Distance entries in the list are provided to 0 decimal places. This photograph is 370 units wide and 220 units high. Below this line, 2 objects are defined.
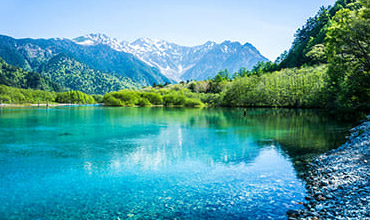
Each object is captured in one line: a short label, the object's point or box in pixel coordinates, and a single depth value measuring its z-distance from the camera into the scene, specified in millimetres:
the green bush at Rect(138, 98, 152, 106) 185250
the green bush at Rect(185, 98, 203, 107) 160212
